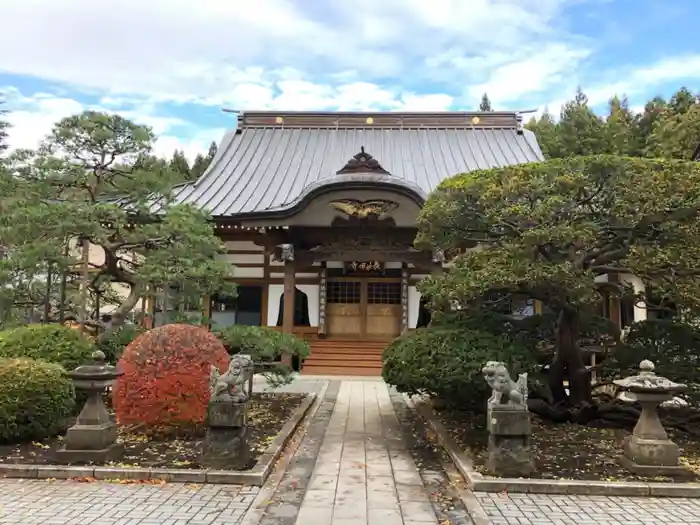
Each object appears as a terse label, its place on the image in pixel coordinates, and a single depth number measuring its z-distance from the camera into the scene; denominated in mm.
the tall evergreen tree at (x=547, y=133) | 33656
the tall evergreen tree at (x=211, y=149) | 46812
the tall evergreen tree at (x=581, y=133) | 31219
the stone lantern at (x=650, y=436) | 6144
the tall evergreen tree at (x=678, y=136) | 24391
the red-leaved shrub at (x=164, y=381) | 7305
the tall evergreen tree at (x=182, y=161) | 38897
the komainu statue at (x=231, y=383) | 6414
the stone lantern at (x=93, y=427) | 6348
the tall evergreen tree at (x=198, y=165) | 41897
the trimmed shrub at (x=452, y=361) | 7137
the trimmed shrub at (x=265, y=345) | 9641
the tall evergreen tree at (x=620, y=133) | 30641
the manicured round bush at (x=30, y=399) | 6926
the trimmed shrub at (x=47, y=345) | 8484
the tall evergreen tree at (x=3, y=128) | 16156
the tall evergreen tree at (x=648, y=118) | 32406
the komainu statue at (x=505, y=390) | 6176
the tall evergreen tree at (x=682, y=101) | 31109
